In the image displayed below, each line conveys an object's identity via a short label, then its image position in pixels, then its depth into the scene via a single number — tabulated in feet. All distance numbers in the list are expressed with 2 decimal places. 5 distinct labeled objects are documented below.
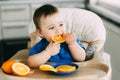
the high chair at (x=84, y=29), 5.70
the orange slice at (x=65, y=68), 4.61
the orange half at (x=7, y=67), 4.65
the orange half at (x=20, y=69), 4.56
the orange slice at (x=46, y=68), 4.63
